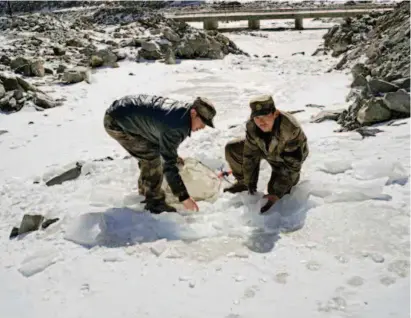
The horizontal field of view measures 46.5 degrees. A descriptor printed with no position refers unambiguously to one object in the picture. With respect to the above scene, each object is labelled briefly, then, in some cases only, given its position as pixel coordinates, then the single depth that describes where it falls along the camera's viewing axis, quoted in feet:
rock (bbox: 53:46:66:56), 42.14
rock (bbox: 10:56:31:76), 34.60
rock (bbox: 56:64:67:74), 35.76
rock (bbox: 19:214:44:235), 11.91
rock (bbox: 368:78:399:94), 19.66
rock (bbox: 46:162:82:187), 15.17
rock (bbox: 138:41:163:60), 43.65
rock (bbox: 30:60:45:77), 34.40
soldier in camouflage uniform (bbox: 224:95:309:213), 10.92
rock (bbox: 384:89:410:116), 17.56
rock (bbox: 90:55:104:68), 38.81
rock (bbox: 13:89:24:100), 26.86
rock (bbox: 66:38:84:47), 46.52
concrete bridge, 85.87
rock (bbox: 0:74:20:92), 28.32
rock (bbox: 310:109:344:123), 20.15
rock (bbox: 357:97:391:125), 17.83
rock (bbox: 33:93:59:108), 27.07
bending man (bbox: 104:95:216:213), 10.75
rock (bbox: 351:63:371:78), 28.03
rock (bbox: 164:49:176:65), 42.39
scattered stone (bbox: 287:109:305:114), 23.18
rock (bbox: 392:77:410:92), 19.20
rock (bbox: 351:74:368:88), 26.78
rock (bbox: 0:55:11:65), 36.66
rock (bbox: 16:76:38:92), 28.33
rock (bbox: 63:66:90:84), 32.71
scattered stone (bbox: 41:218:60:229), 12.00
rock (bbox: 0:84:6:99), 27.12
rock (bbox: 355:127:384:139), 16.16
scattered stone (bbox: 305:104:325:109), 24.18
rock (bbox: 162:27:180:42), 50.13
